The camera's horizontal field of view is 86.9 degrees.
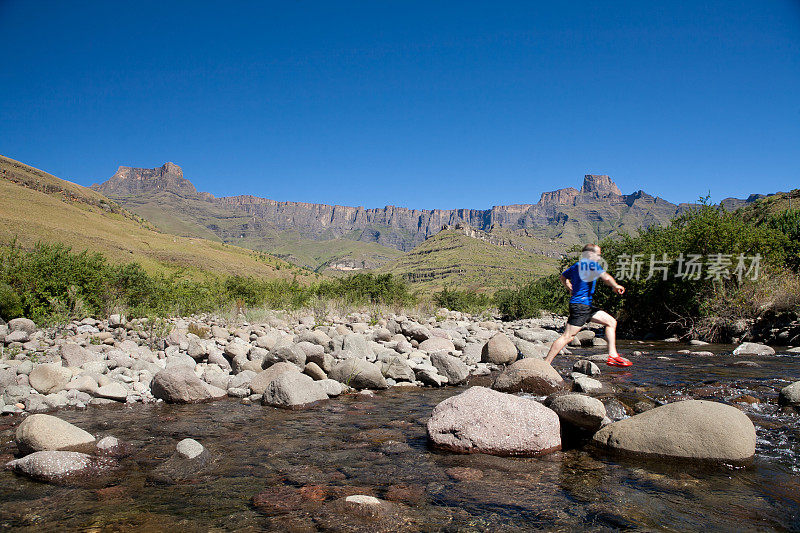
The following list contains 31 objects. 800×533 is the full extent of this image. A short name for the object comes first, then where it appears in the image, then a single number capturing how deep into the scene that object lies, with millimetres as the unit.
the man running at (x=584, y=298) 9164
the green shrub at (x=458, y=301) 42938
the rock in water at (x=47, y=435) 5711
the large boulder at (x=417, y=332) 17172
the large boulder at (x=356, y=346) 13143
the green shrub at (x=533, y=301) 41031
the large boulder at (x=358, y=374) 10797
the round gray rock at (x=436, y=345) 15367
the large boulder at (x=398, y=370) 11609
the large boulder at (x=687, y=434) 5711
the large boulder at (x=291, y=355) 11188
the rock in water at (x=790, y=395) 8102
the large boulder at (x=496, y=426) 6156
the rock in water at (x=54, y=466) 5117
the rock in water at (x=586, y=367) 11977
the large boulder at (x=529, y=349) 15328
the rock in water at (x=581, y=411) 6555
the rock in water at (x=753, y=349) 15391
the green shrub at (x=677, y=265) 21016
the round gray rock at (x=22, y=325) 12773
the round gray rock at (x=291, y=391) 8969
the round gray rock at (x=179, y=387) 9133
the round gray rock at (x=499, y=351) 14336
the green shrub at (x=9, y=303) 13891
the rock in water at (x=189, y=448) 5746
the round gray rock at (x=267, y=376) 9875
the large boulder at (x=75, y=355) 10406
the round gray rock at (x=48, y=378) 8797
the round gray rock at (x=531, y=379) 9609
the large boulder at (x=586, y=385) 9438
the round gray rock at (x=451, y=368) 11688
